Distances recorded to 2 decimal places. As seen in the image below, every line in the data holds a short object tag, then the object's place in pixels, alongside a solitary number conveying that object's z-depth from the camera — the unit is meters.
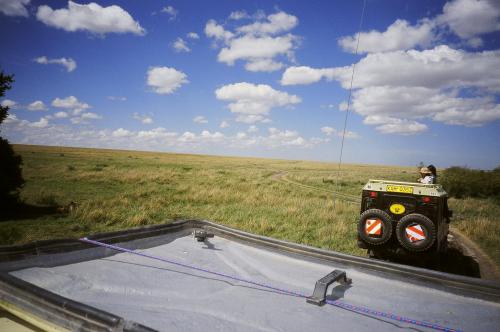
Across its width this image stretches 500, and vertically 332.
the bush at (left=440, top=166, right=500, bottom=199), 21.73
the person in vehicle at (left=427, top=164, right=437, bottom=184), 7.74
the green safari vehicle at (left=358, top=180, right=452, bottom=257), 5.18
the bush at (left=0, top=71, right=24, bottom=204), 10.05
